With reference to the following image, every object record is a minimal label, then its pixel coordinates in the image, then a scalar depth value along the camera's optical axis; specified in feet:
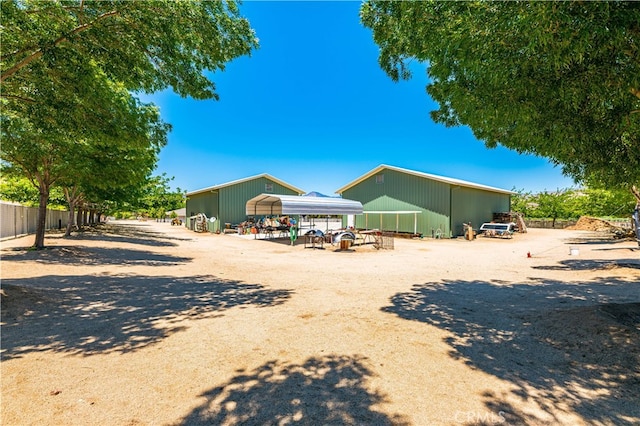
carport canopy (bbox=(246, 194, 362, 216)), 64.23
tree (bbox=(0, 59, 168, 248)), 19.02
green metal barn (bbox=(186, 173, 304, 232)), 93.30
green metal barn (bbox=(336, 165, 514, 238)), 76.64
